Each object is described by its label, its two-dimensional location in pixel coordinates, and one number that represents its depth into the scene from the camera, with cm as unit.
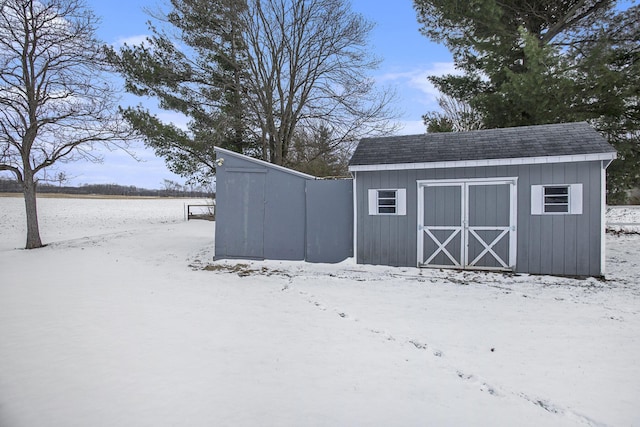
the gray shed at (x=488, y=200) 705
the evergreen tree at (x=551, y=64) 959
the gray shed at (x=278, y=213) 879
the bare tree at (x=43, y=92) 1151
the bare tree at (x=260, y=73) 1403
